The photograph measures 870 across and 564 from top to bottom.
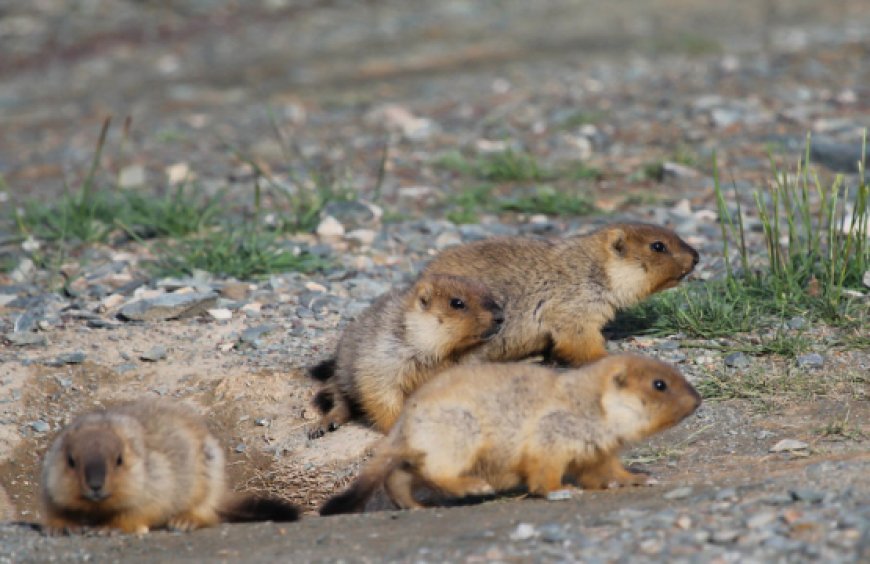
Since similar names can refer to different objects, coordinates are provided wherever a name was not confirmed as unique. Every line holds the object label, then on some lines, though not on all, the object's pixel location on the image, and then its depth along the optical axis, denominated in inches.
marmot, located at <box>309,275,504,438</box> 498.3
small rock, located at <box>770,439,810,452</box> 440.1
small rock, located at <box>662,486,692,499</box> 385.2
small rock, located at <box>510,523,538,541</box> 360.2
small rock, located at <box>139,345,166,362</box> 568.7
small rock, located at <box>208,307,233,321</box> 610.9
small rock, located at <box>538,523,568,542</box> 356.5
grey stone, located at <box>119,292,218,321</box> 611.2
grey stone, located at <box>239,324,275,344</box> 582.6
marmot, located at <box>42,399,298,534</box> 391.2
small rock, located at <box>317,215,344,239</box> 724.0
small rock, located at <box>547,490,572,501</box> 407.2
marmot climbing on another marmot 539.8
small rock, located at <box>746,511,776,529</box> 347.3
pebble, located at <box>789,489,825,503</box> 358.9
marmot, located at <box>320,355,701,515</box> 416.2
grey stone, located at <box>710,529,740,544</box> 341.7
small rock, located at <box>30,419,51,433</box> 518.3
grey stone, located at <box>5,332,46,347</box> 586.6
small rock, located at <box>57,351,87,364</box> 565.9
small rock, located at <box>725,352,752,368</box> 527.2
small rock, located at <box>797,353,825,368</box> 517.3
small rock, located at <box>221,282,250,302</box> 635.5
